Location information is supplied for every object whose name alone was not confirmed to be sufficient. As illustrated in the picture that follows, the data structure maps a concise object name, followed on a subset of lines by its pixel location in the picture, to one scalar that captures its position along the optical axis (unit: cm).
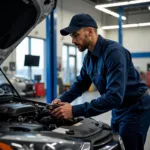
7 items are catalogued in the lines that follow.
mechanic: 203
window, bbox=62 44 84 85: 1430
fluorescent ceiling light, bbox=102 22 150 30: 1588
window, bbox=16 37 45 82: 1157
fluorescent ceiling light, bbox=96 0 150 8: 971
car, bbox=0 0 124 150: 166
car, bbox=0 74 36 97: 936
